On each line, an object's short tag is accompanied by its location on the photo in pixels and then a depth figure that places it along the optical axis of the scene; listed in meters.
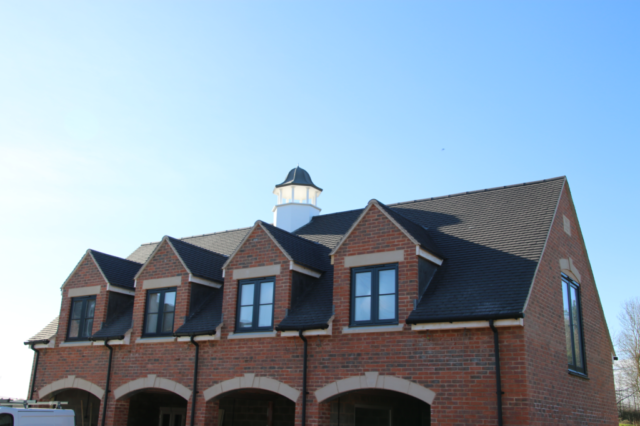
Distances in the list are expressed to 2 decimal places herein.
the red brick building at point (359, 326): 13.20
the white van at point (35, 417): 13.66
